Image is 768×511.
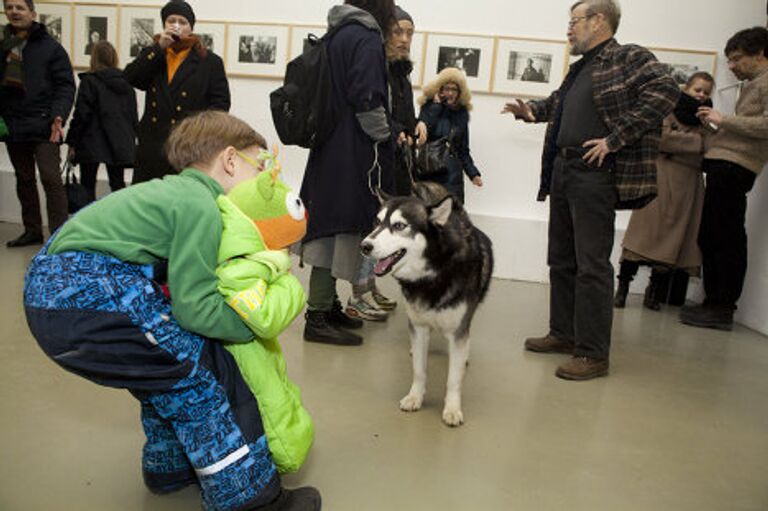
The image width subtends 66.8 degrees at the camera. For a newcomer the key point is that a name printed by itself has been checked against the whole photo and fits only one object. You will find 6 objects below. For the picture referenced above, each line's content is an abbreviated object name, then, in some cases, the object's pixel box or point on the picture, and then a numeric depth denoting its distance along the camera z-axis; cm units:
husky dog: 229
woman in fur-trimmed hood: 490
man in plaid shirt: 267
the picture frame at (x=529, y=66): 532
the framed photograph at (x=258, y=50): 566
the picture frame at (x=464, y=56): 539
